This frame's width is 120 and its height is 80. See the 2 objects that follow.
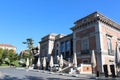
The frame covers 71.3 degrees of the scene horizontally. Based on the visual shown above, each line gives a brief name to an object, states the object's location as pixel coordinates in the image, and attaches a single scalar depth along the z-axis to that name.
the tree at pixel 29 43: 28.44
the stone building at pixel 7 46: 56.26
